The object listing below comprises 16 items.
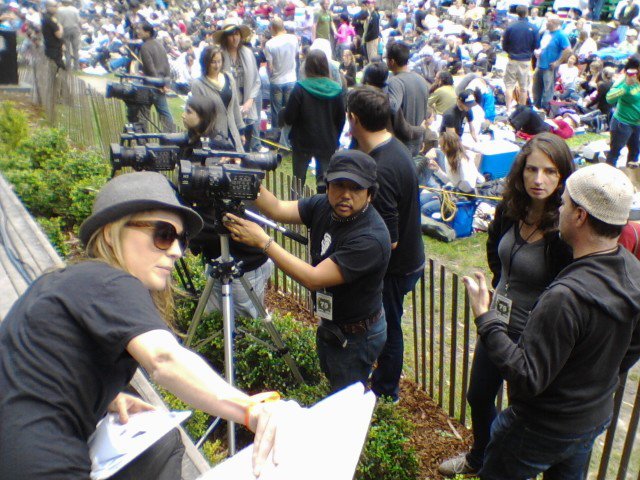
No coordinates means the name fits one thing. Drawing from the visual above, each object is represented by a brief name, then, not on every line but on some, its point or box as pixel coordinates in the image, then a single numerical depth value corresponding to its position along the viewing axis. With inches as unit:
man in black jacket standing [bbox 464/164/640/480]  93.0
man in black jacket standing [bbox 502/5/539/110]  485.7
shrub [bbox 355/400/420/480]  127.4
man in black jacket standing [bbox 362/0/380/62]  666.2
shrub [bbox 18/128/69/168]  309.7
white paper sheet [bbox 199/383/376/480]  54.2
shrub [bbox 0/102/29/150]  341.1
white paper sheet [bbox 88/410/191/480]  68.2
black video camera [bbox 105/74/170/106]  220.1
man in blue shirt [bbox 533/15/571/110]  490.3
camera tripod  132.6
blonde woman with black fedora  60.5
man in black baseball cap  122.6
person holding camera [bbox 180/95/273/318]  153.0
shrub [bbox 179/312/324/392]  157.2
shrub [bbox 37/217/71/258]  235.6
